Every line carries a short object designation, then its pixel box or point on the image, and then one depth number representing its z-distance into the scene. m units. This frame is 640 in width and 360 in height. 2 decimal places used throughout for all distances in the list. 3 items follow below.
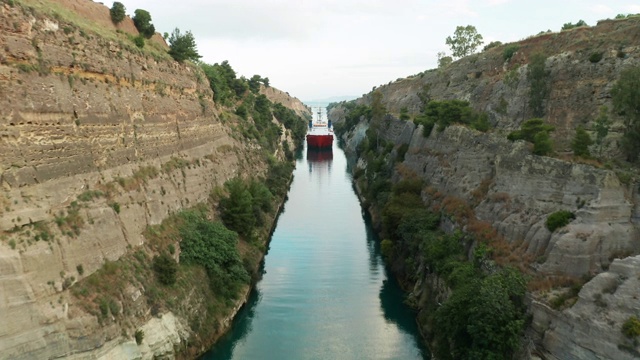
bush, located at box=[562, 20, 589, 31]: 55.62
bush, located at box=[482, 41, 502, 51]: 69.22
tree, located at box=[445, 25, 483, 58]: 84.50
